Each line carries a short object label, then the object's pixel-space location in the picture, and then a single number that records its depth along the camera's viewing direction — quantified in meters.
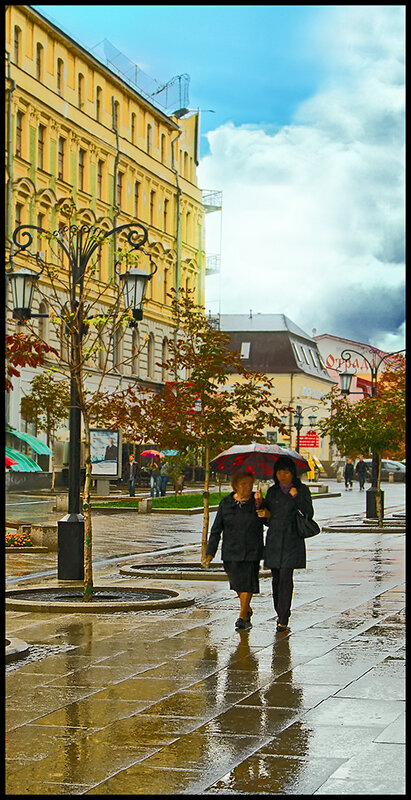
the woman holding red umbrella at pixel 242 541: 12.18
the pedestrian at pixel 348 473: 67.77
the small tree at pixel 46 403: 46.66
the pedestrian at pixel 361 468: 65.19
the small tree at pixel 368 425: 30.70
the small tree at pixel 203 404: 18.70
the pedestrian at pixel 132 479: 42.78
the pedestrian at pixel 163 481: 44.18
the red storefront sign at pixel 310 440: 73.18
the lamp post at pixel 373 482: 33.60
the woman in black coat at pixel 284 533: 11.90
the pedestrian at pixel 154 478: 43.88
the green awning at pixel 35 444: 46.22
